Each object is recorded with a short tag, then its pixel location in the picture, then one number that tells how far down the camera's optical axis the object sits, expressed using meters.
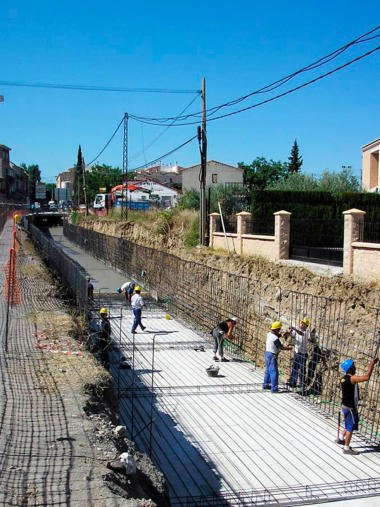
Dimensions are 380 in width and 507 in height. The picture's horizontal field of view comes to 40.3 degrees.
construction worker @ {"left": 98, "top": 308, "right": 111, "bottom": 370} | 10.90
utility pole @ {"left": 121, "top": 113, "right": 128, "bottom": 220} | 44.35
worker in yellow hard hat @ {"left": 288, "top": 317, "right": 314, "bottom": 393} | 10.82
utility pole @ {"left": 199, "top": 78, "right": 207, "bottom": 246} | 25.28
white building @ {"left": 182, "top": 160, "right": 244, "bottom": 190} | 69.00
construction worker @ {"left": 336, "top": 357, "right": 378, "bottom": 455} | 7.79
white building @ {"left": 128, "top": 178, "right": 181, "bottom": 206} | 77.31
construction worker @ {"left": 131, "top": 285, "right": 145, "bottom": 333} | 15.23
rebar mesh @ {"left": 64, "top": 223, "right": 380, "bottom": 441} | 10.99
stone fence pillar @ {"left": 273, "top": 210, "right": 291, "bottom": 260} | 19.25
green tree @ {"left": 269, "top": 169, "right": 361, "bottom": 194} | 35.41
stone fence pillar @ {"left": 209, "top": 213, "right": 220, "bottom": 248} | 26.33
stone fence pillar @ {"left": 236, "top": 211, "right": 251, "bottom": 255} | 22.72
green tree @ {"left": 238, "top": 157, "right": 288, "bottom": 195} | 74.38
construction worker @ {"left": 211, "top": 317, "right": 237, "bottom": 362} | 12.80
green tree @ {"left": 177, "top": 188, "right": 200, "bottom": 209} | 35.94
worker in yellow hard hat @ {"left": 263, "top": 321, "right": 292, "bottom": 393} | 10.59
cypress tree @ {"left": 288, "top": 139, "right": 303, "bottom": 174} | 87.69
